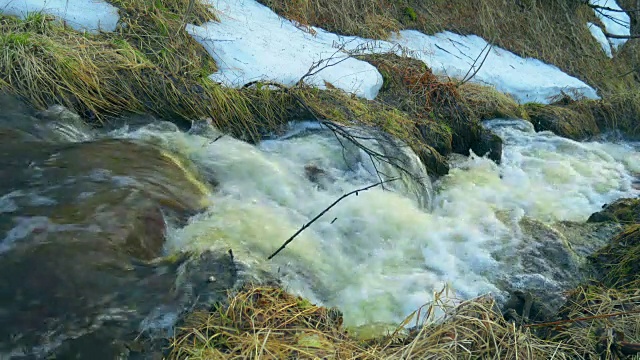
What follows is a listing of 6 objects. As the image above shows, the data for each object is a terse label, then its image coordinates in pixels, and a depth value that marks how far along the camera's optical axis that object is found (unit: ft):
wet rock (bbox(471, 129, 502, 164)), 20.62
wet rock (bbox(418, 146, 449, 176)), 17.80
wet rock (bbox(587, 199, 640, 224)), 16.07
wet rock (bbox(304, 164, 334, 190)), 14.88
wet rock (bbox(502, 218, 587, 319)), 11.57
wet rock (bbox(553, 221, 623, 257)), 15.17
